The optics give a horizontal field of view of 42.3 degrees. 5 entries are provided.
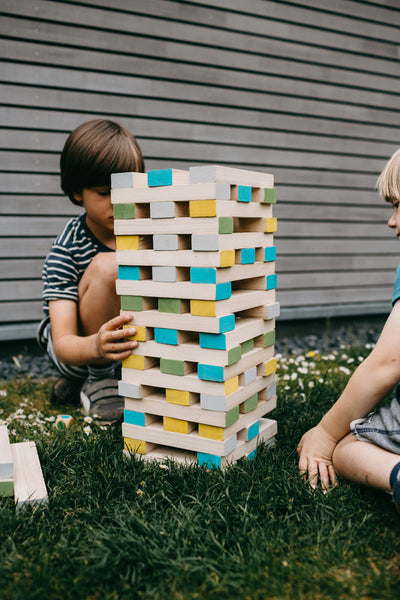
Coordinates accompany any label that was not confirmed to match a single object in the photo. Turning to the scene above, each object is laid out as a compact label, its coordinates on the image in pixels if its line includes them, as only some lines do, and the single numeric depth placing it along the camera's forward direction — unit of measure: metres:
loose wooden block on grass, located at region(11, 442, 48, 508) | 1.56
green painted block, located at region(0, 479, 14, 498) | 1.60
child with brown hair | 2.26
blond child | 1.60
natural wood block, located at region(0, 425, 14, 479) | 1.62
